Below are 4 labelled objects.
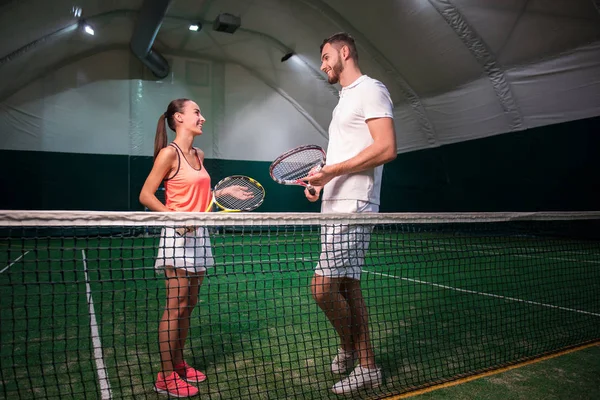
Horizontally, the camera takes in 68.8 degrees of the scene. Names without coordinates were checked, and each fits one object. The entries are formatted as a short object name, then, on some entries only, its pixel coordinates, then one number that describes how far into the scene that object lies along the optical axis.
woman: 2.52
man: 2.37
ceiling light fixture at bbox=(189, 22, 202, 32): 12.43
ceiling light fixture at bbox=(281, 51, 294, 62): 13.38
